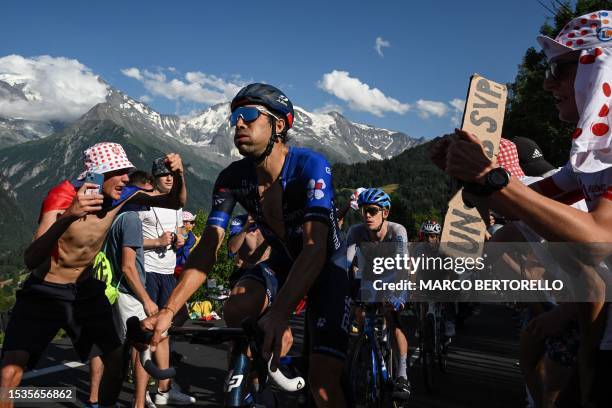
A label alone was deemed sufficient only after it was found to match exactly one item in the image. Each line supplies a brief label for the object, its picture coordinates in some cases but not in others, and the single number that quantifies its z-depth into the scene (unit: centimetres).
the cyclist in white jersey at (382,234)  595
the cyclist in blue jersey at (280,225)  292
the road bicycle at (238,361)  196
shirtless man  405
